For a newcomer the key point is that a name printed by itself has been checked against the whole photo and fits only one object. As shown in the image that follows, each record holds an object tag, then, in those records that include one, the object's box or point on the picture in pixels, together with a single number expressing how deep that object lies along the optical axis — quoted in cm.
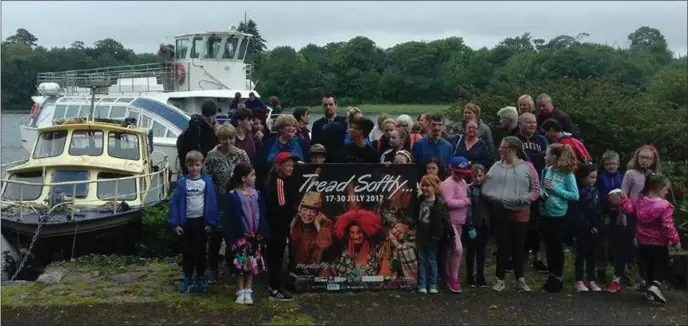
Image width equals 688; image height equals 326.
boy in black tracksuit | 742
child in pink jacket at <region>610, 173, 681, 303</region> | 740
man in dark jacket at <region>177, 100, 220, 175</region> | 903
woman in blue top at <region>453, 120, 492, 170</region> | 845
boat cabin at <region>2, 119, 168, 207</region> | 1302
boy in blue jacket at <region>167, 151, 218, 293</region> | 755
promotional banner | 766
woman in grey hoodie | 773
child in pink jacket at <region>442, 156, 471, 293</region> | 777
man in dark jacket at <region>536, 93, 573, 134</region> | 906
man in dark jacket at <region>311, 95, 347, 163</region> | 851
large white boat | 2406
